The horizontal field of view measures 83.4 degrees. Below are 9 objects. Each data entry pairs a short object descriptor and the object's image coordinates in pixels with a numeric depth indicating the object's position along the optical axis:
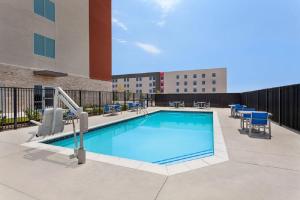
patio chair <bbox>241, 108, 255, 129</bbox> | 7.20
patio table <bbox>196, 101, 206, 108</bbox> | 23.64
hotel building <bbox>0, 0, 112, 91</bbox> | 12.61
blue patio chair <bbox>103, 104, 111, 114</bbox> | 14.42
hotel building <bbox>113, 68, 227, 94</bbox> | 57.38
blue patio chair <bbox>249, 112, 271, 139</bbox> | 6.40
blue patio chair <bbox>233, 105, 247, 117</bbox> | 11.71
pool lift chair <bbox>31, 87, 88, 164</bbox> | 6.04
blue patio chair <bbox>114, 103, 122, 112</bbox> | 14.80
